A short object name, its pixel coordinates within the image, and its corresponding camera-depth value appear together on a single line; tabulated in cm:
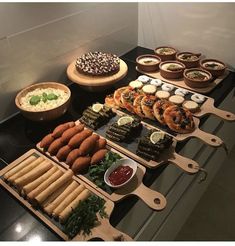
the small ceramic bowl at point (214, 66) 190
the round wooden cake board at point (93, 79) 173
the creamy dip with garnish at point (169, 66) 194
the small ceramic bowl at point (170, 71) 191
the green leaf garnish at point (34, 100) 158
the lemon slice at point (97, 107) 164
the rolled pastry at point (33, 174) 128
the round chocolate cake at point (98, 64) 176
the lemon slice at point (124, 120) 156
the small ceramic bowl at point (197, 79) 182
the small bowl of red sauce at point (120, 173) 130
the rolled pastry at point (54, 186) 122
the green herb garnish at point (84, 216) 114
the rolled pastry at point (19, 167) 132
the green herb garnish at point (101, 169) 132
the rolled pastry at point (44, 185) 123
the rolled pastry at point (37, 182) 126
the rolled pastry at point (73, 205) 117
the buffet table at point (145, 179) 120
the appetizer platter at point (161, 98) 167
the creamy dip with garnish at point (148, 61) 202
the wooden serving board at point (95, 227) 112
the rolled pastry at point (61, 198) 120
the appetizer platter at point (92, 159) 126
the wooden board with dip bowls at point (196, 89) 184
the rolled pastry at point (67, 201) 119
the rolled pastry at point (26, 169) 131
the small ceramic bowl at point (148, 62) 199
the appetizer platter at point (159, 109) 155
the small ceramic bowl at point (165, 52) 203
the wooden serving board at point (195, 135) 150
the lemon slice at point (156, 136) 144
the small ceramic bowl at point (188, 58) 195
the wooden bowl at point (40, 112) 152
